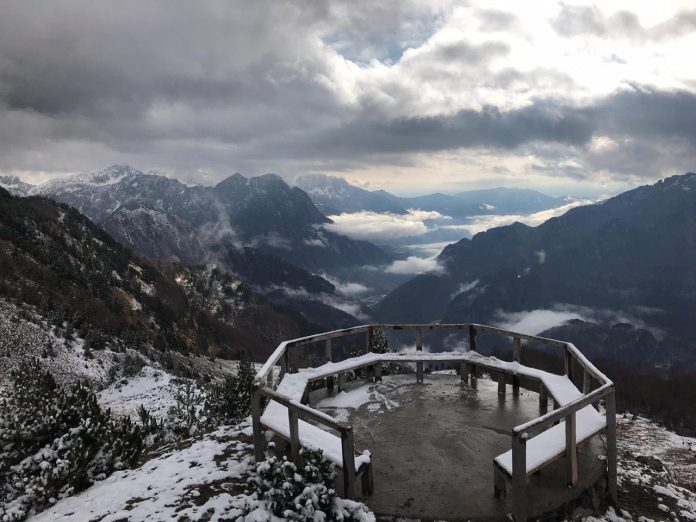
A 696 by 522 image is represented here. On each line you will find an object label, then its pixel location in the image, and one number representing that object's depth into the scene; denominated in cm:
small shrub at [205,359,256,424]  1454
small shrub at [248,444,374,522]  601
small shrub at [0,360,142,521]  781
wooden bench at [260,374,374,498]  664
